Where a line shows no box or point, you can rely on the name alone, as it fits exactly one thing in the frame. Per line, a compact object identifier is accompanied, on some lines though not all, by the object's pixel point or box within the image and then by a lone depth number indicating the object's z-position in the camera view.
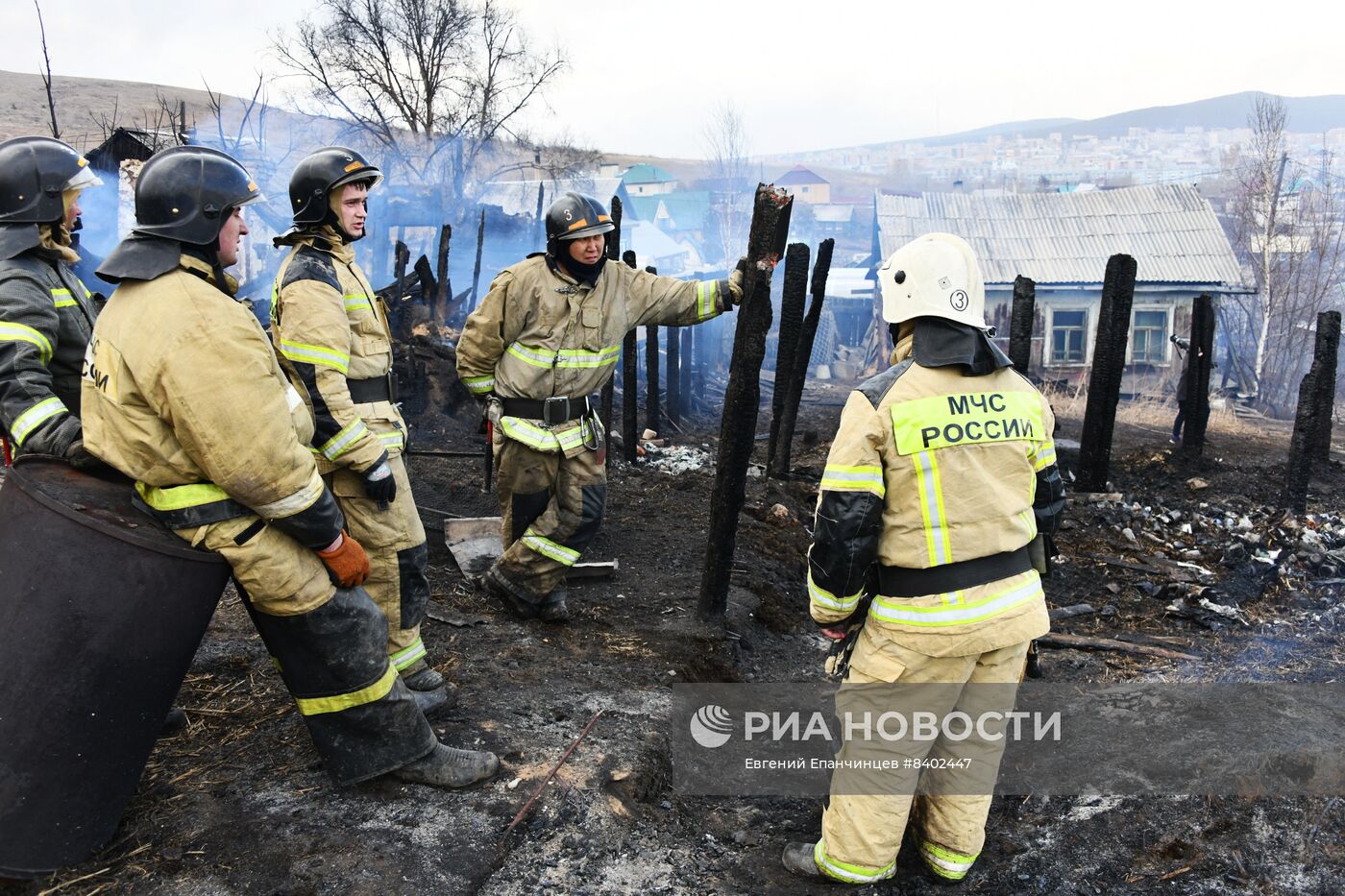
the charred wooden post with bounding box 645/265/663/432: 10.53
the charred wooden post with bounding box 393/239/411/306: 15.60
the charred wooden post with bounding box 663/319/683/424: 13.67
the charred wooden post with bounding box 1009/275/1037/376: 8.75
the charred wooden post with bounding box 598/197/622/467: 8.18
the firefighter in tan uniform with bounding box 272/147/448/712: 3.76
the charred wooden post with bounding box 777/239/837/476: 9.23
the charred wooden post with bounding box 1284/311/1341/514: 8.66
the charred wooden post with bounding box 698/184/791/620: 4.80
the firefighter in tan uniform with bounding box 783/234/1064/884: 2.81
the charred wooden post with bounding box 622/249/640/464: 9.55
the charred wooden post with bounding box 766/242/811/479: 8.30
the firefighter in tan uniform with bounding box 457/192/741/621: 5.01
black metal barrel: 2.55
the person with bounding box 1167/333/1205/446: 10.80
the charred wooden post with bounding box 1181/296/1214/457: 10.49
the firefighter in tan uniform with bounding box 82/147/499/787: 2.65
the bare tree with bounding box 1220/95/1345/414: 23.80
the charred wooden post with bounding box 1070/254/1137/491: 8.62
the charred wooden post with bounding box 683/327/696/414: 16.42
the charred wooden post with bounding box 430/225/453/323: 15.75
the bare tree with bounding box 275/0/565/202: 32.12
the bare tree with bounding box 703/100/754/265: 53.84
